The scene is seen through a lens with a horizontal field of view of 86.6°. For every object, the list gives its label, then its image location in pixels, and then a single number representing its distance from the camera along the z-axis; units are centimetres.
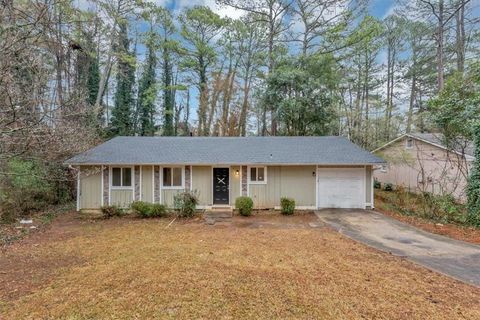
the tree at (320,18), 1844
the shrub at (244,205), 1067
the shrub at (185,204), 1046
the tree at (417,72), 1952
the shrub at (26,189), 963
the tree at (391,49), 1992
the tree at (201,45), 2173
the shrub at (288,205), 1084
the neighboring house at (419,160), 1242
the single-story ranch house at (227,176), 1140
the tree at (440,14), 1326
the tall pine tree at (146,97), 2372
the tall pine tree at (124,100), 2164
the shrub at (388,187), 1759
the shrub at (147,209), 1037
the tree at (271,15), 2003
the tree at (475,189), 884
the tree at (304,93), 1773
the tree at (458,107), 935
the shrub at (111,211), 1038
